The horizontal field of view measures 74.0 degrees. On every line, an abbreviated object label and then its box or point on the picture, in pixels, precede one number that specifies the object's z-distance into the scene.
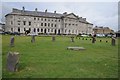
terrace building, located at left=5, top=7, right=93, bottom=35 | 39.61
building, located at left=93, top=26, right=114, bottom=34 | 59.83
